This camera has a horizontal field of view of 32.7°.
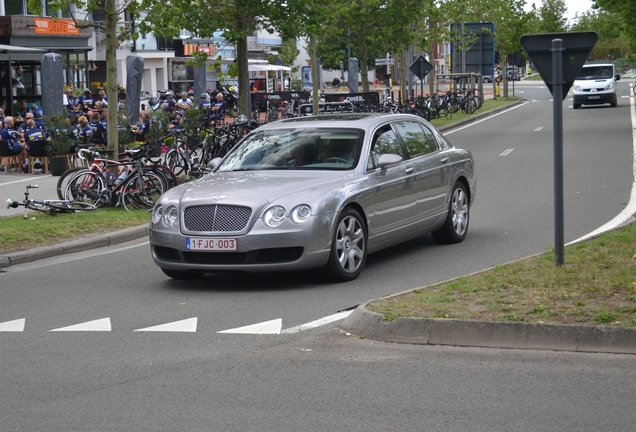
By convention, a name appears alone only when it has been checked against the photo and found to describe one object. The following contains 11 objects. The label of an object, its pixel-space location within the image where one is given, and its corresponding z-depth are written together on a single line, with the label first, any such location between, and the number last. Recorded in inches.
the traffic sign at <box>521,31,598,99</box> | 341.4
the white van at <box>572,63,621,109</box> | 1923.0
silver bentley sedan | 380.5
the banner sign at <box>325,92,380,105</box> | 1476.4
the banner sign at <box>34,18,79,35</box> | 1845.5
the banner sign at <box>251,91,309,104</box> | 1707.9
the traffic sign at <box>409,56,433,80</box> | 1657.2
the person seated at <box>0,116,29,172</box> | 936.3
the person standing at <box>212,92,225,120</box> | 1389.0
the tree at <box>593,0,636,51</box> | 1284.4
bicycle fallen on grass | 591.8
